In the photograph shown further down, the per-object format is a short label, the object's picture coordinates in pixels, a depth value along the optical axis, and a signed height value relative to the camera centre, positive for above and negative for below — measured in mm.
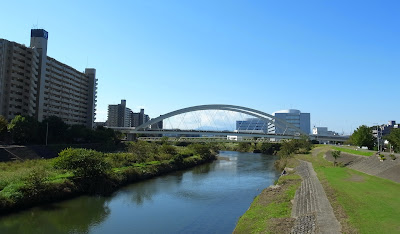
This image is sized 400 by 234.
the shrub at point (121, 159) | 28500 -2460
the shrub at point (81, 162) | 21281 -2113
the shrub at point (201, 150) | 48603 -2162
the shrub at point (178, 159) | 36906 -2845
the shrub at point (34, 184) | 16848 -3017
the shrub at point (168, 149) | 39912 -1781
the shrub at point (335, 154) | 30758 -1378
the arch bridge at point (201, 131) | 67875 +2995
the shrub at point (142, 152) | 33406 -1896
